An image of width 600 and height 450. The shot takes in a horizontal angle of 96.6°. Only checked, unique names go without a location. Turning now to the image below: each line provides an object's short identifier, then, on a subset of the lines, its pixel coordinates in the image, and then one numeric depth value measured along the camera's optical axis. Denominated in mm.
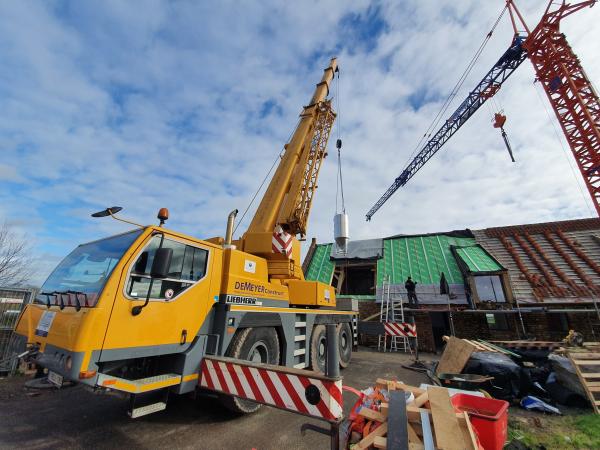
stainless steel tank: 7348
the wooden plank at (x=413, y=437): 2473
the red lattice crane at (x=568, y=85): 13500
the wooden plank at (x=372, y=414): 2758
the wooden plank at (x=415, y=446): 2320
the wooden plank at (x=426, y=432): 2337
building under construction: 10461
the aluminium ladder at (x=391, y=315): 11359
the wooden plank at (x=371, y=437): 2438
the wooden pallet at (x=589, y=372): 4504
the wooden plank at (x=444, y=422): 2297
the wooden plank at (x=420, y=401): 2928
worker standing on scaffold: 12479
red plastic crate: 2527
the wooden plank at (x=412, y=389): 3410
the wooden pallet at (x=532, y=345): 7256
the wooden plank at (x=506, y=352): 6708
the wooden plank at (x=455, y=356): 5762
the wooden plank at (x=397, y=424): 2254
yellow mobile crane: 2797
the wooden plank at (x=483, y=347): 6488
